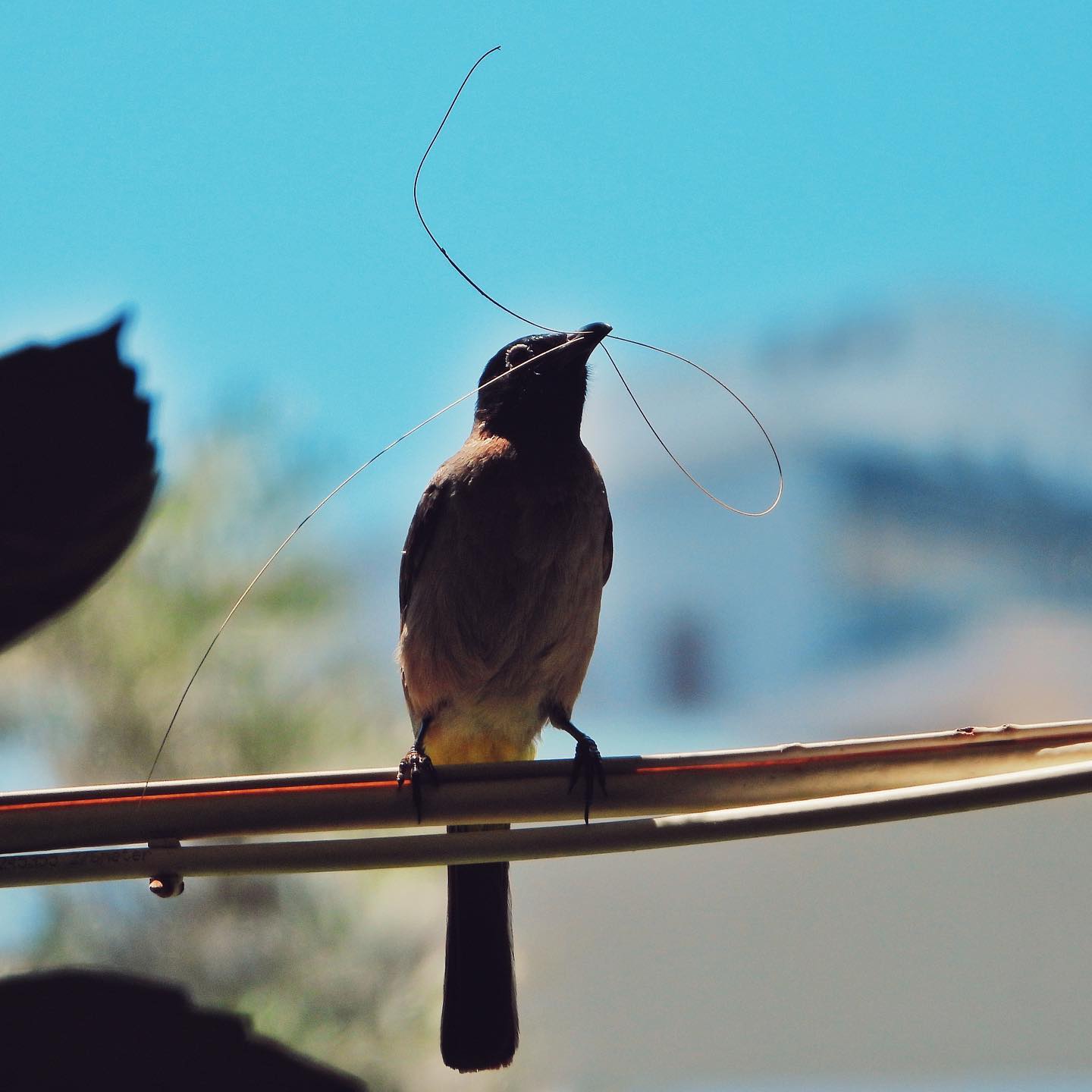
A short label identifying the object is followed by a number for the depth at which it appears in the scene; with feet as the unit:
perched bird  15.69
